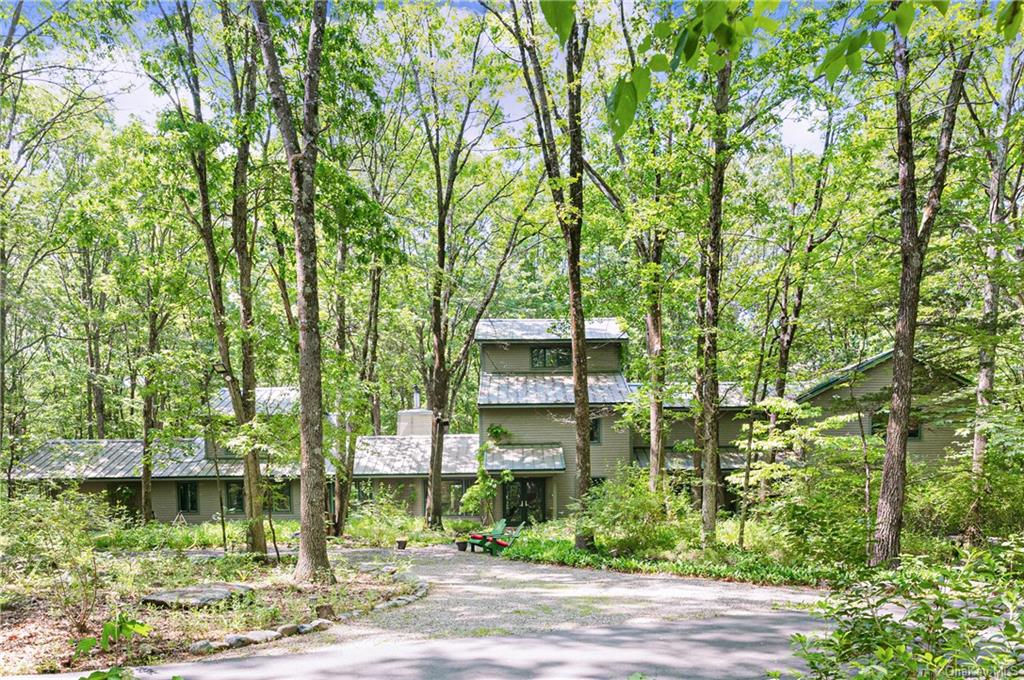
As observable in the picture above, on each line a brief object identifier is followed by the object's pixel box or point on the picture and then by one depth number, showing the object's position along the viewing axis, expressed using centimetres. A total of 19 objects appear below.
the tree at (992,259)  1085
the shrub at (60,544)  677
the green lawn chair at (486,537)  1534
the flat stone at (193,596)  737
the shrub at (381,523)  1722
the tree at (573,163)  1259
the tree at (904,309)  933
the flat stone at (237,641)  634
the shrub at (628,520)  1244
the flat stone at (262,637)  648
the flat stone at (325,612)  743
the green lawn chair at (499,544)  1500
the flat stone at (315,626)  689
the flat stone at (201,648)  611
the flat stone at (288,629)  674
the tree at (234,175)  1172
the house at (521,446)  2147
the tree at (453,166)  1686
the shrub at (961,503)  1100
